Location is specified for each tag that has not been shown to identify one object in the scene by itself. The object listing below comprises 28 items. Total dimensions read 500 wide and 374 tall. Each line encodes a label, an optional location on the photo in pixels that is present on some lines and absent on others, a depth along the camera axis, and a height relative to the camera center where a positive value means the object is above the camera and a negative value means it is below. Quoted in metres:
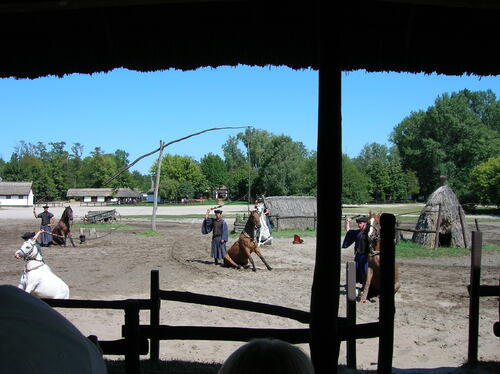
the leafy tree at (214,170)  95.00 +4.39
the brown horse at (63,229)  17.34 -1.63
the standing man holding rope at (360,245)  8.56 -0.99
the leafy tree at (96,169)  97.39 +4.29
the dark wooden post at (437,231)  16.39 -1.30
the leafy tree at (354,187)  65.31 +0.93
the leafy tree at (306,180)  65.39 +1.87
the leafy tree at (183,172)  93.19 +3.77
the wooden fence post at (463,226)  16.98 -1.15
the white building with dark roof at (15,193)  72.88 -1.12
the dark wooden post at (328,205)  2.71 -0.07
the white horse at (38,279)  6.51 -1.35
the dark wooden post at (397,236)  17.45 -1.62
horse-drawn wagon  30.28 -1.94
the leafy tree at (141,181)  120.82 +2.38
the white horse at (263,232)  17.56 -1.60
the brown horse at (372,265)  8.44 -1.33
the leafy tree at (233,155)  103.75 +8.40
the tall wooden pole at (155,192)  22.14 -0.15
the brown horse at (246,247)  12.14 -1.54
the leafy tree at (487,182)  47.66 +1.55
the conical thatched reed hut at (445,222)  17.09 -1.05
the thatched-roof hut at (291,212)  25.98 -1.16
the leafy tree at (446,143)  60.66 +7.32
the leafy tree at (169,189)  83.50 +0.12
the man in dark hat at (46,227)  17.11 -1.54
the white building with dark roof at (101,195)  87.38 -1.36
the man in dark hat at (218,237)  13.11 -1.36
